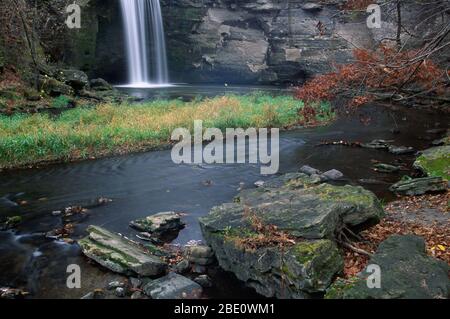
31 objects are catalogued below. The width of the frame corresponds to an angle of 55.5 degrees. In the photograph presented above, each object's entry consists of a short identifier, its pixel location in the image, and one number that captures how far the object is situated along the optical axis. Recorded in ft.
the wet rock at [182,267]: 20.42
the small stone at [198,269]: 20.43
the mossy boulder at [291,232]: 17.01
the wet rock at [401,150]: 43.37
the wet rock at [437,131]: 52.90
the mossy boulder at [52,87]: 65.00
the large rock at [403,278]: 14.64
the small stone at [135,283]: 19.11
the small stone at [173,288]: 17.98
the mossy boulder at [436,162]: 32.63
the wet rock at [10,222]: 26.14
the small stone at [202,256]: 20.86
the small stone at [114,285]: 18.92
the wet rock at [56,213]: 28.11
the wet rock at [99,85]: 76.95
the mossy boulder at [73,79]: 69.82
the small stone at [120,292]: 18.35
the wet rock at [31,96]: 60.62
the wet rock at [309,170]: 35.63
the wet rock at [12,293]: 18.46
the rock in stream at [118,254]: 19.86
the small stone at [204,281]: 19.19
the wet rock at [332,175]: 34.82
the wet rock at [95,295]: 18.07
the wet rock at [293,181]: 28.88
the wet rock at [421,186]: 29.25
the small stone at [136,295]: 18.13
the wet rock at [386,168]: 37.01
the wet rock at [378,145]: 46.01
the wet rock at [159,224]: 25.07
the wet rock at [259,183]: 33.07
